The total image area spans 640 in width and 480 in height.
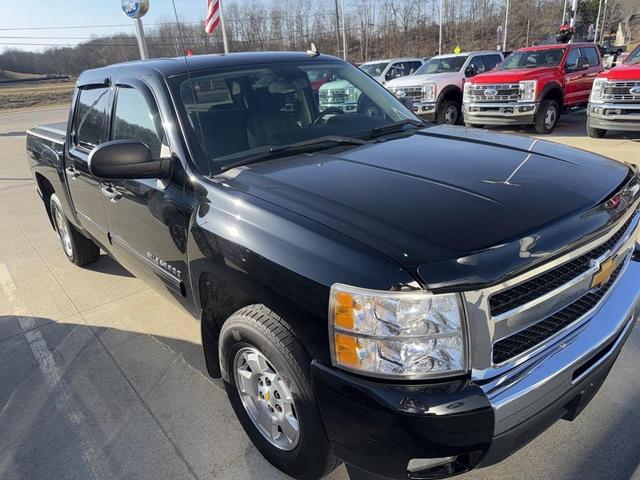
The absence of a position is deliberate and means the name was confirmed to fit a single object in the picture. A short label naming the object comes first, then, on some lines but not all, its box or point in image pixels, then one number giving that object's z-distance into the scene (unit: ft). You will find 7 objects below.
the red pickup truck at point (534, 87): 34.37
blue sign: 32.07
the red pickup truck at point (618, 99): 28.07
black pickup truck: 5.25
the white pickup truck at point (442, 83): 39.50
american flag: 27.17
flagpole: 24.19
